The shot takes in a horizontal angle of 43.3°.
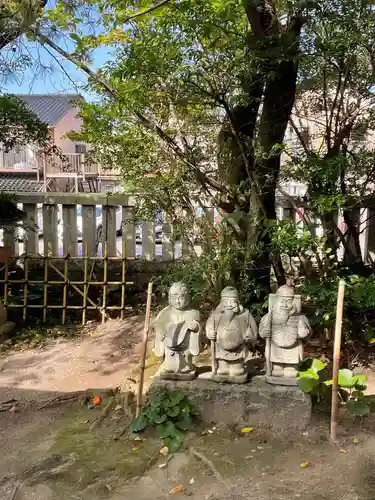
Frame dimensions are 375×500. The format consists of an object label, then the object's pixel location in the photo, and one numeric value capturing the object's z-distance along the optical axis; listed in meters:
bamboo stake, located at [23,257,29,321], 6.09
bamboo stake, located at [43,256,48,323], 6.09
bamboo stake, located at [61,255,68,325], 6.04
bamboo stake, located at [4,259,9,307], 6.01
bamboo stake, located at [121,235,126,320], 6.04
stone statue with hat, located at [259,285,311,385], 3.52
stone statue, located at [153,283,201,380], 3.62
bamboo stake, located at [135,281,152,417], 3.53
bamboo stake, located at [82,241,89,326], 6.02
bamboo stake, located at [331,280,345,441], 3.24
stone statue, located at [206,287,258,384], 3.56
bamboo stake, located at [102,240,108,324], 6.06
